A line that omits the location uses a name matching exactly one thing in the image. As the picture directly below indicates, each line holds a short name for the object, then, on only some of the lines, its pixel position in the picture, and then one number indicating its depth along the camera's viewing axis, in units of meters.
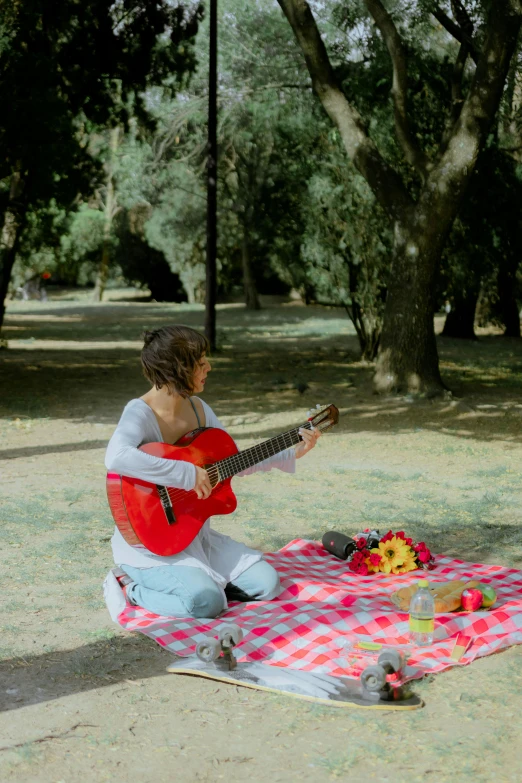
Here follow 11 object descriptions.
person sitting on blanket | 4.70
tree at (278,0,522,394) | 12.14
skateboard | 3.94
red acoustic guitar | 4.82
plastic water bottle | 4.55
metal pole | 18.75
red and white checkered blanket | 4.41
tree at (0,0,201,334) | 13.06
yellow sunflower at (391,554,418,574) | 5.66
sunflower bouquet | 5.67
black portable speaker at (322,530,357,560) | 5.88
